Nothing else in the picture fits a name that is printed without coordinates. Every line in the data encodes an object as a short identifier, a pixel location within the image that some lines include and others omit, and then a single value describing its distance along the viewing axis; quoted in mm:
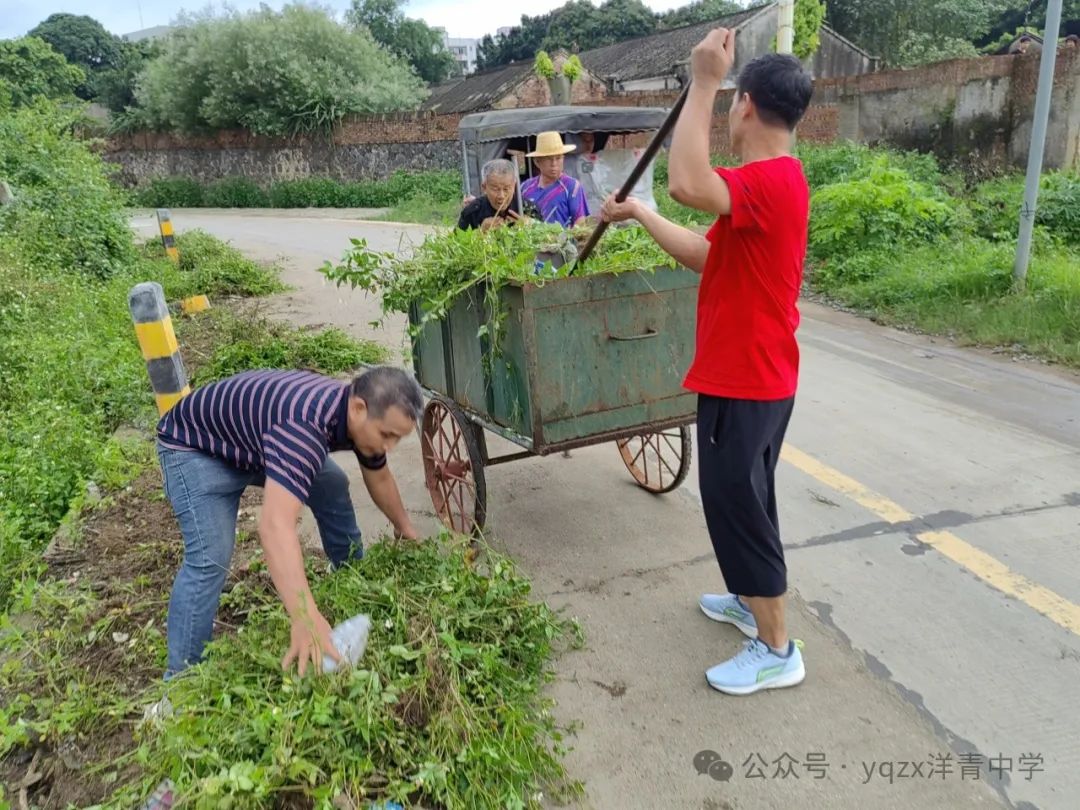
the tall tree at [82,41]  54250
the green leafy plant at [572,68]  26031
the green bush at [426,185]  23356
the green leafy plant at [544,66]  24859
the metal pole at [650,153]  2789
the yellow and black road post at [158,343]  4258
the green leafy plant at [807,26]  18234
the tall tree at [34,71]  27625
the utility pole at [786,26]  9377
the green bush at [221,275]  10180
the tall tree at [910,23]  31703
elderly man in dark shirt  5355
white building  106688
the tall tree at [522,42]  48656
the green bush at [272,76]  27172
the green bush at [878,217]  10430
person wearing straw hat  5480
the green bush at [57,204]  9367
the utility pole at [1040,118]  7395
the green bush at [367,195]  24755
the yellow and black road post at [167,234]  11992
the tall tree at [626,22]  43969
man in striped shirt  2459
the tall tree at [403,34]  51438
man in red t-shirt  2461
